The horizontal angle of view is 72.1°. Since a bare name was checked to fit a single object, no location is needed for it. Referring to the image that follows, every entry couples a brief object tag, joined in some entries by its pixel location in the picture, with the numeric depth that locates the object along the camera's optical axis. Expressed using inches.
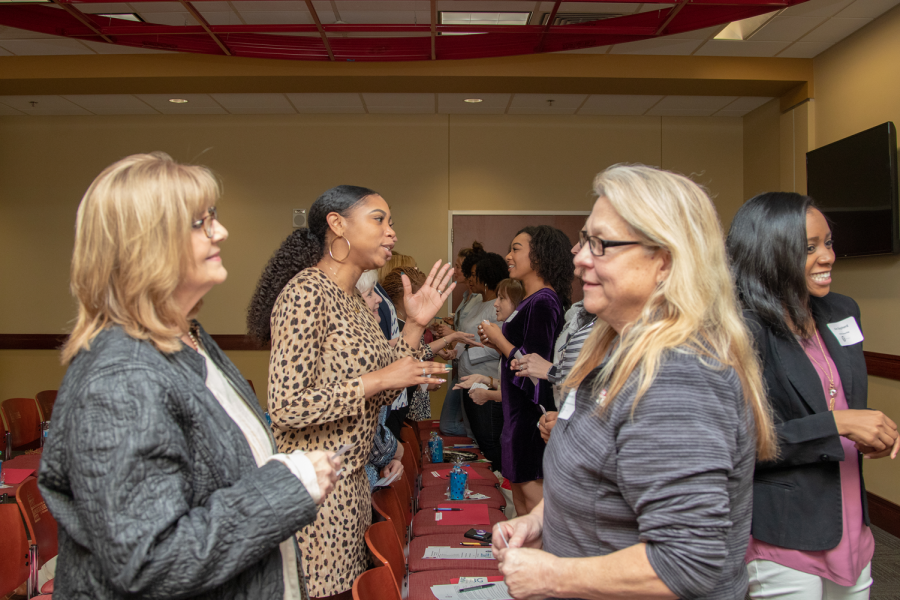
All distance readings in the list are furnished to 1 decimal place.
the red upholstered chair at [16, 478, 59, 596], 89.6
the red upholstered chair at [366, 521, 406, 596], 72.1
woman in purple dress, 117.6
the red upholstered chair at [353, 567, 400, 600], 64.1
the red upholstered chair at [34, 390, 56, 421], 185.9
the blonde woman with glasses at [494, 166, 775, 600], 34.2
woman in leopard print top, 67.7
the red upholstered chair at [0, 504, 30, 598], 86.5
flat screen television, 155.6
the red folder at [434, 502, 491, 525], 112.8
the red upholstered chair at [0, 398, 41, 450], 170.2
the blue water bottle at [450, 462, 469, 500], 123.9
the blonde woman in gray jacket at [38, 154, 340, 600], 32.0
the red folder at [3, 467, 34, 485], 121.3
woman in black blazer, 55.3
